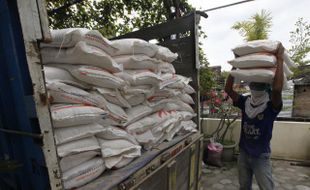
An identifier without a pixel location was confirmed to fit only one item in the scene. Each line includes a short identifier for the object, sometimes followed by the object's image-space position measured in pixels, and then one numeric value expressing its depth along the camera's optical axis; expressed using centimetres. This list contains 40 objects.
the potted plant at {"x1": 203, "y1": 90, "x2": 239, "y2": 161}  447
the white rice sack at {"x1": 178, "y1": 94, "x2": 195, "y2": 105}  222
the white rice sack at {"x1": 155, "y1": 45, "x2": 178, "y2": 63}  181
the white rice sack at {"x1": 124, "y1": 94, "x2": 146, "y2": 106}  156
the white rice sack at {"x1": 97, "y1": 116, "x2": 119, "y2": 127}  128
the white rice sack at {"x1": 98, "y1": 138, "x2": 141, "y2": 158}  119
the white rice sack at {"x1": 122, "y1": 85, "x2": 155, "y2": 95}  152
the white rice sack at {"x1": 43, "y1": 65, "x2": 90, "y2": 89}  108
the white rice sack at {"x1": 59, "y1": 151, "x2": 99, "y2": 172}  100
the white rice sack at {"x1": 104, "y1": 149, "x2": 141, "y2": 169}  120
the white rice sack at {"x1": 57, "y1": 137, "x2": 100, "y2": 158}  100
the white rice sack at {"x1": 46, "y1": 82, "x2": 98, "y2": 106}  102
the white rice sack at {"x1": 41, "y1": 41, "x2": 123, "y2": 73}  111
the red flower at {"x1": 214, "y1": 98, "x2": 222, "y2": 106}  459
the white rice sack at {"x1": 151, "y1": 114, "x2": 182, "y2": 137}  171
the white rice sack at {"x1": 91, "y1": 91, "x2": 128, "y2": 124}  126
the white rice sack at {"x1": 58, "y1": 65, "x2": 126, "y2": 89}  115
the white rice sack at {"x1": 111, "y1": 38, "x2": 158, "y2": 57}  152
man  205
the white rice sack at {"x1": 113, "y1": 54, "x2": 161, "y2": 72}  153
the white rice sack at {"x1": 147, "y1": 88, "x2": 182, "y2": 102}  181
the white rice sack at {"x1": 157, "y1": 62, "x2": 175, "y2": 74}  189
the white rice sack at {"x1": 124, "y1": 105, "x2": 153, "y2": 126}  152
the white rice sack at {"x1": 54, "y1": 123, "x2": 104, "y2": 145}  101
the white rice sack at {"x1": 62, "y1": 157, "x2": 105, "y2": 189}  99
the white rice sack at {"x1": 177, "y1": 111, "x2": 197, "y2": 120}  212
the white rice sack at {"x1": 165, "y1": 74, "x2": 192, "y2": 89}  197
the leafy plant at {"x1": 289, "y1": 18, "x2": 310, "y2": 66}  511
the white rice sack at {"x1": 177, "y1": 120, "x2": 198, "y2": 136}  213
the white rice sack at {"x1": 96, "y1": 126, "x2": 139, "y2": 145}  126
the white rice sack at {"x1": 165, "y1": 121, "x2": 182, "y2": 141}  187
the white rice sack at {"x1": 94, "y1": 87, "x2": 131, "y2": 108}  129
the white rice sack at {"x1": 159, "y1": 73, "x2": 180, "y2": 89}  182
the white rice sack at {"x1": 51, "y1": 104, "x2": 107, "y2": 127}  98
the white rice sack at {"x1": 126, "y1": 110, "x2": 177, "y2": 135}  150
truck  77
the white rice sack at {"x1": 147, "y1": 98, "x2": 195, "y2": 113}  181
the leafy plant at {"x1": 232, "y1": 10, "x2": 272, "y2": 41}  460
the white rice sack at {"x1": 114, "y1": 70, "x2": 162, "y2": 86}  151
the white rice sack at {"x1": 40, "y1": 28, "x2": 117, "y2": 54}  106
